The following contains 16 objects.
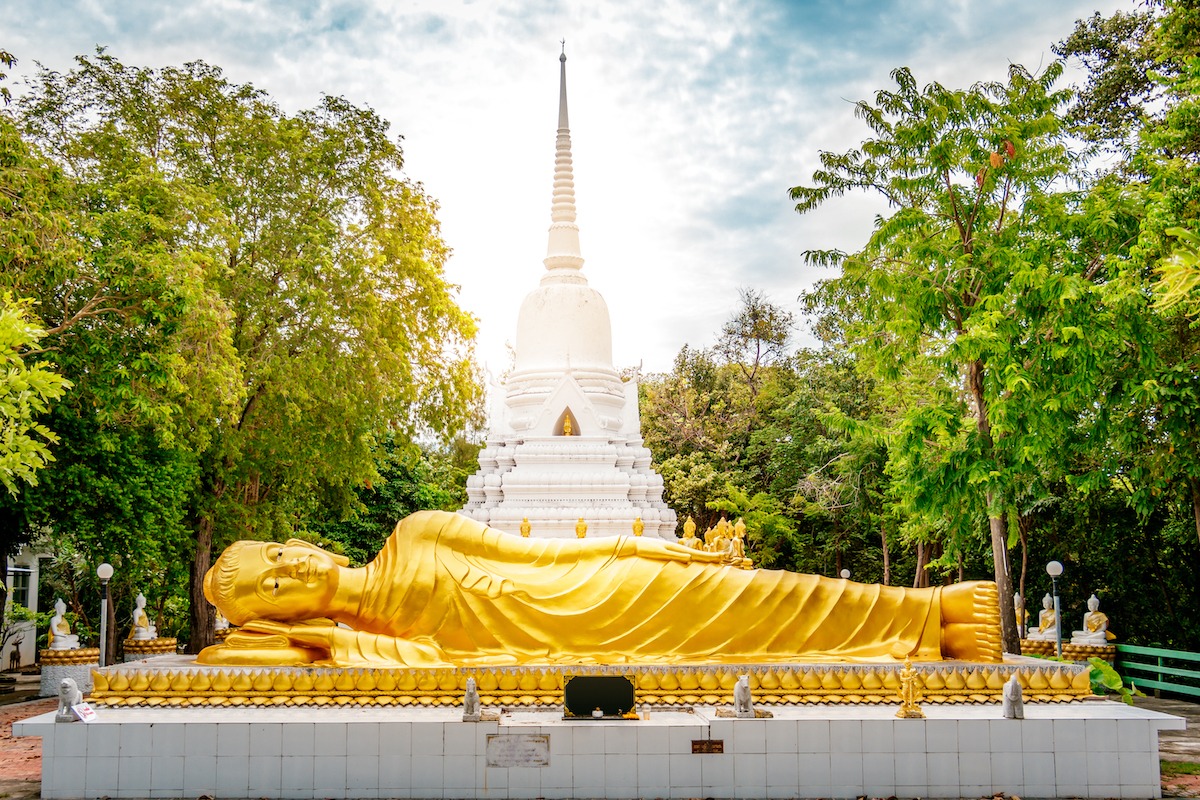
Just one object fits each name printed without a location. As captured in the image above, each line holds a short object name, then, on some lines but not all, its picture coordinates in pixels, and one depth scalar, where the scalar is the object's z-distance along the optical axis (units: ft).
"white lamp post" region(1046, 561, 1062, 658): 59.52
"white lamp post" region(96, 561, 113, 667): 59.11
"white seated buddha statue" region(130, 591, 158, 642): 68.80
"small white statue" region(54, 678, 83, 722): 30.94
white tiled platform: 30.22
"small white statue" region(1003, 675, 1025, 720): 31.19
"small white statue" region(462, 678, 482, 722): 30.96
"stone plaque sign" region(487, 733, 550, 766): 30.19
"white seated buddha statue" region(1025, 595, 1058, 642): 68.85
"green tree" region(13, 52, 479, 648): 55.62
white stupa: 69.41
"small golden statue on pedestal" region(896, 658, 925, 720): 31.22
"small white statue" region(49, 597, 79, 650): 64.95
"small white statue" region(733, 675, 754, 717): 31.33
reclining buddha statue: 37.01
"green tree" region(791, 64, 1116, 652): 50.11
